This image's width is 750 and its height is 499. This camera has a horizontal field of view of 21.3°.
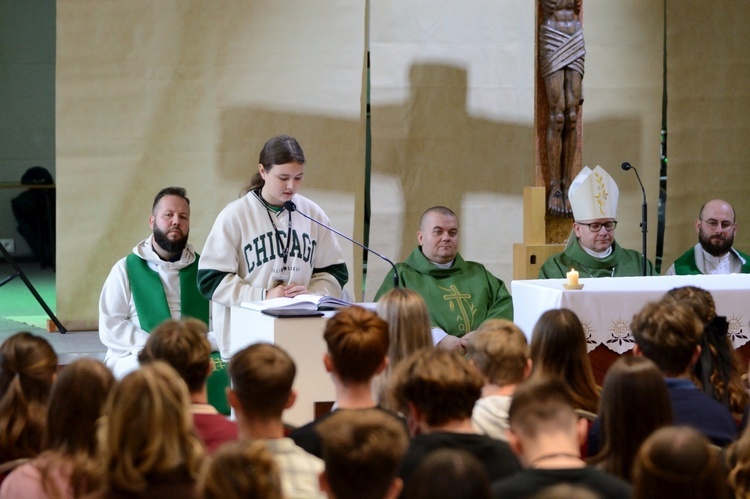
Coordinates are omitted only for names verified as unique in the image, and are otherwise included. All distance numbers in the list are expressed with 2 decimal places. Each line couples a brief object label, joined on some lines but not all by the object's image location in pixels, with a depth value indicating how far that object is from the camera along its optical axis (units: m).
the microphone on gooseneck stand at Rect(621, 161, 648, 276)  10.75
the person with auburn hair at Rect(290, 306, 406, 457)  5.59
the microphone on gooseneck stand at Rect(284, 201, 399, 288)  9.75
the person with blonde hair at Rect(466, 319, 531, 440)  5.63
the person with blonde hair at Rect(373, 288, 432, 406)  6.79
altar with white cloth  9.20
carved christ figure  11.94
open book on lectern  8.55
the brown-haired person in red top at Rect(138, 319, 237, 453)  5.30
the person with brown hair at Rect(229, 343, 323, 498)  4.80
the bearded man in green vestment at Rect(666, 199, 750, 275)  12.32
